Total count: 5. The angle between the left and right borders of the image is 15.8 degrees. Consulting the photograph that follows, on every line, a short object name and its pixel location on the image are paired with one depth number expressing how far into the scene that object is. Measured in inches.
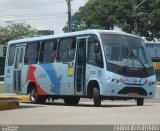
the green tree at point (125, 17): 2957.7
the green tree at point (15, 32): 4232.3
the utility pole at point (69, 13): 1956.2
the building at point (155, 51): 2581.2
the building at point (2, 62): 3210.6
